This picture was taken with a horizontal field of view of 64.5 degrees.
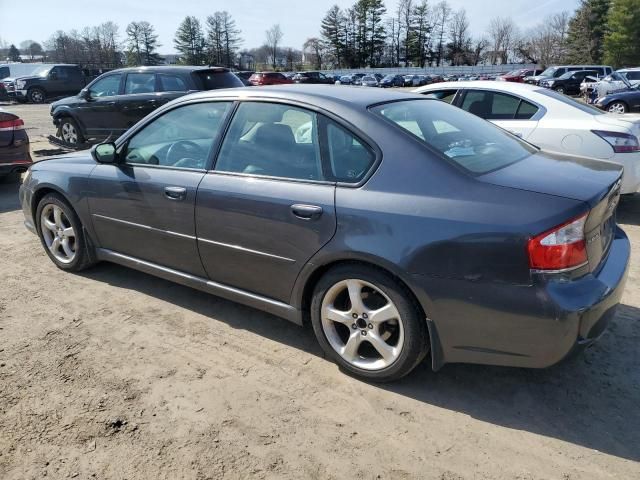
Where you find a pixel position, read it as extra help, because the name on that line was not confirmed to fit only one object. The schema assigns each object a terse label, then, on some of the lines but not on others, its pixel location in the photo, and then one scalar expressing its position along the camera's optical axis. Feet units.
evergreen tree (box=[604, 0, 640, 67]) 177.58
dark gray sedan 7.69
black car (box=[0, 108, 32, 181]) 24.81
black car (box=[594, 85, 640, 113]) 54.44
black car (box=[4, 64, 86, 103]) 80.59
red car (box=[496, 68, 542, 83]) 134.00
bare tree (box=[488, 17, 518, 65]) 310.65
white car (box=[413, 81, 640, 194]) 18.24
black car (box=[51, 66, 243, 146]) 30.91
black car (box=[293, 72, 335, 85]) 134.00
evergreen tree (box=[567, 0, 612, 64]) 207.10
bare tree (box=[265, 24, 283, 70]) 324.39
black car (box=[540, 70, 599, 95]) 104.12
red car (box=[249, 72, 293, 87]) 99.14
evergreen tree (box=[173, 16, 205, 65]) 288.30
